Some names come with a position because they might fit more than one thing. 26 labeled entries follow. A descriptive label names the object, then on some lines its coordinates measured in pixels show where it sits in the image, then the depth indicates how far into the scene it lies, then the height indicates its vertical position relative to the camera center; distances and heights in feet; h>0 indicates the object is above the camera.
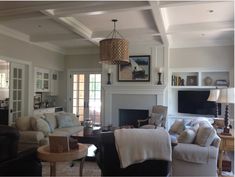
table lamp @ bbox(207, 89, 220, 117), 15.68 -0.11
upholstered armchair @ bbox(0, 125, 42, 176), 7.89 -2.37
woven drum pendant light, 13.34 +2.52
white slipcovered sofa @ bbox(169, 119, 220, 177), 11.08 -3.02
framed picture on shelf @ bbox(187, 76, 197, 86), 22.06 +1.20
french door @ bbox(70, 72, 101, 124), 25.27 -0.24
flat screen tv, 20.84 -0.93
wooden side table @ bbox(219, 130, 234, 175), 11.69 -2.55
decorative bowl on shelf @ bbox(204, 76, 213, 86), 21.48 +1.17
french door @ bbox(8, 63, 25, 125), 18.30 +0.13
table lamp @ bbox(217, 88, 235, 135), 11.90 -0.18
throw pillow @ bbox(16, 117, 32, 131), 15.46 -2.13
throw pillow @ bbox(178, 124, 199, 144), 11.95 -2.28
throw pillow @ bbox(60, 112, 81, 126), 19.44 -2.28
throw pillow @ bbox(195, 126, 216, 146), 11.25 -2.11
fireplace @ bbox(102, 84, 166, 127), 21.40 -0.50
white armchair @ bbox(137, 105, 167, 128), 18.91 -2.08
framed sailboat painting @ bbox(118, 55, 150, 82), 21.74 +2.25
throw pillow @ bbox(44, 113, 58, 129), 17.01 -2.06
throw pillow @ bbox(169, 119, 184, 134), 15.80 -2.39
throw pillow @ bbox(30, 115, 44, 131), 15.22 -1.98
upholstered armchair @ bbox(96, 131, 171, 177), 9.21 -2.94
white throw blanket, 8.98 -2.13
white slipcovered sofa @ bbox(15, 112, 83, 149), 14.53 -2.51
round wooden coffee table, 9.14 -2.56
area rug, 12.22 -4.29
